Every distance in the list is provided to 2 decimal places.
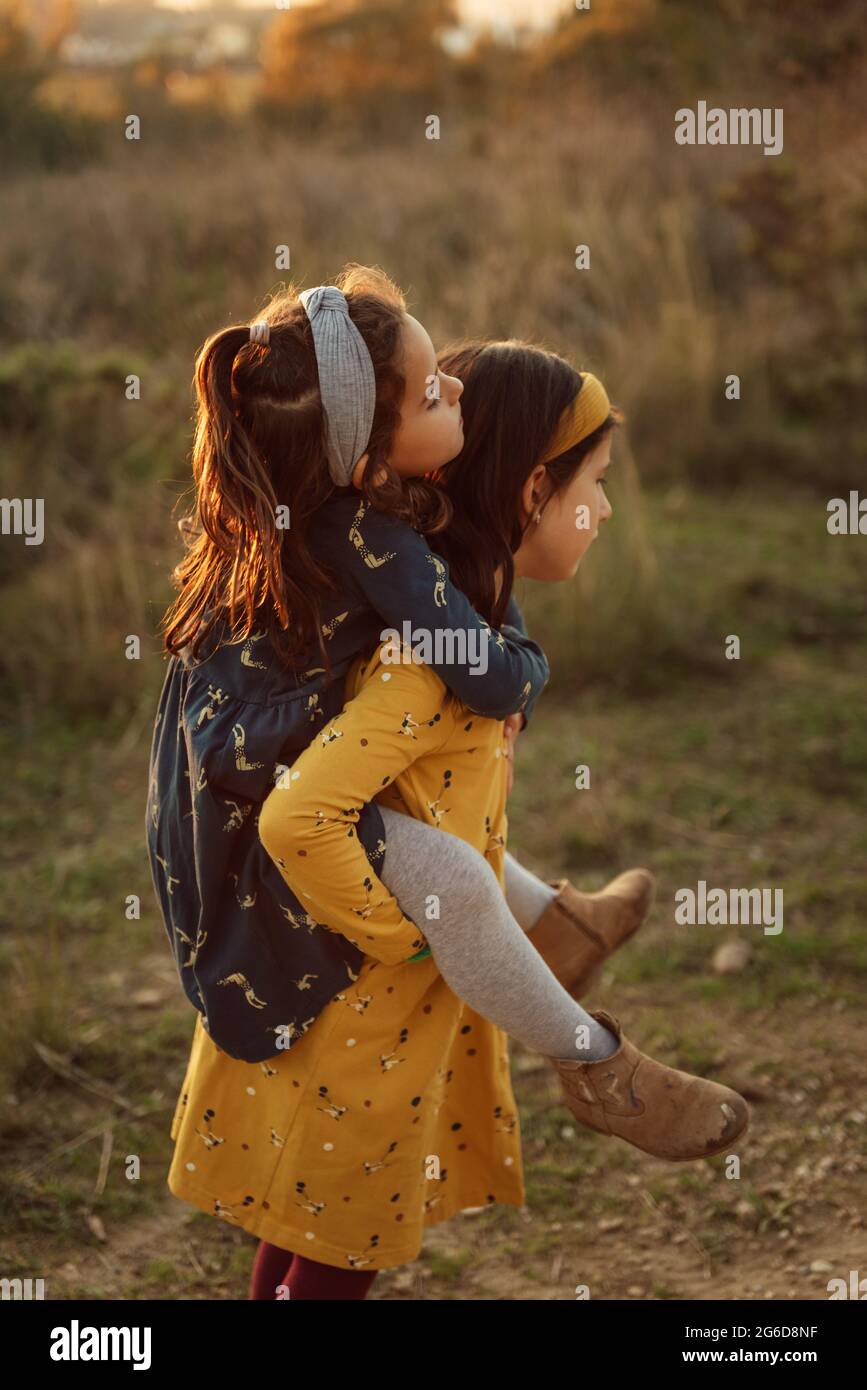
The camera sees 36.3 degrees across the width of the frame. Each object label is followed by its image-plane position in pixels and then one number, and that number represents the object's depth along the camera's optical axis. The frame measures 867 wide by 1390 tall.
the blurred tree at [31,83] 10.67
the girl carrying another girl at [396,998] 1.41
